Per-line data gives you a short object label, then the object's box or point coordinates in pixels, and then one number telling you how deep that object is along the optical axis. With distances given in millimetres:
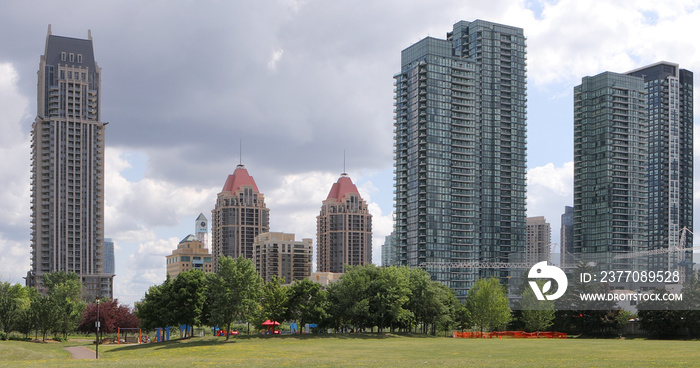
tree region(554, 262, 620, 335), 111000
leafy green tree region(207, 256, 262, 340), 95375
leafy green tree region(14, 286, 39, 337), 103500
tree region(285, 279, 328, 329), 110469
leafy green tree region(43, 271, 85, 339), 106875
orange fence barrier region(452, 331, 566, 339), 113688
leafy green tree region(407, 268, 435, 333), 119312
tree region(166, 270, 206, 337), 104375
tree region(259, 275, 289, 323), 109375
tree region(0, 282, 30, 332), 103250
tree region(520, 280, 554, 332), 116438
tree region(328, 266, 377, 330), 111562
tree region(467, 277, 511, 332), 120625
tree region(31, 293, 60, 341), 102938
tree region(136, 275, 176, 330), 104750
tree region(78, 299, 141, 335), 131625
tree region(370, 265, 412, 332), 112188
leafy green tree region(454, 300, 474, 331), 124438
